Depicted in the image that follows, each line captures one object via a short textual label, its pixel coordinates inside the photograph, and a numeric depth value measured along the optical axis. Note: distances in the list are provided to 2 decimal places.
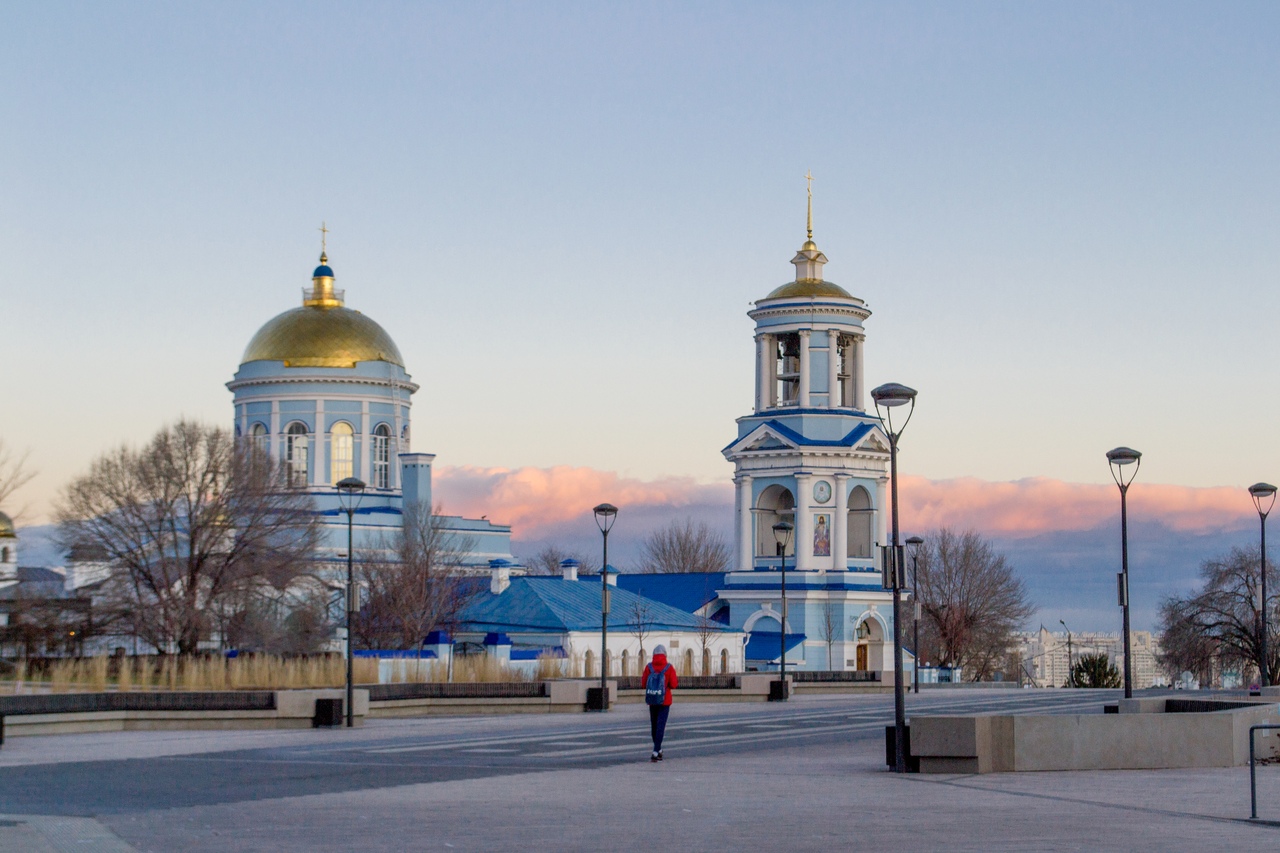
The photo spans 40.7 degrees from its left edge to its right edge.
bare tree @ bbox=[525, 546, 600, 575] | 143.75
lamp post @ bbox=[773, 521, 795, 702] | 48.57
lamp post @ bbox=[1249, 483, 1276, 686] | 40.94
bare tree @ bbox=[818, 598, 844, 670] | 78.31
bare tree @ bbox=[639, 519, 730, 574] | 133.88
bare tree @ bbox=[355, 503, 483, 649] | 71.62
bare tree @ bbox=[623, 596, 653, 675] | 70.38
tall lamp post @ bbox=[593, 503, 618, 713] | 37.97
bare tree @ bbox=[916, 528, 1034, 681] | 102.25
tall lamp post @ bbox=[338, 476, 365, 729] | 31.23
